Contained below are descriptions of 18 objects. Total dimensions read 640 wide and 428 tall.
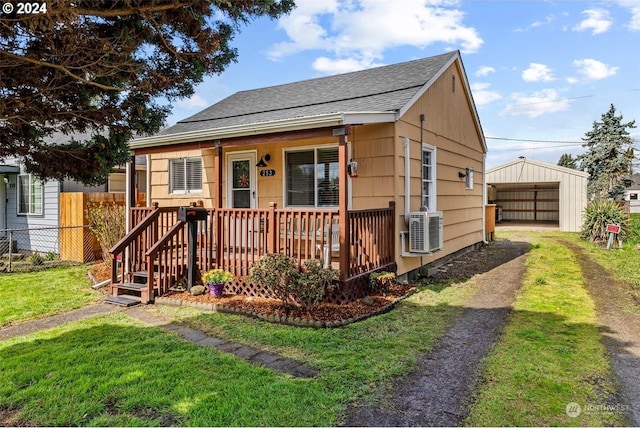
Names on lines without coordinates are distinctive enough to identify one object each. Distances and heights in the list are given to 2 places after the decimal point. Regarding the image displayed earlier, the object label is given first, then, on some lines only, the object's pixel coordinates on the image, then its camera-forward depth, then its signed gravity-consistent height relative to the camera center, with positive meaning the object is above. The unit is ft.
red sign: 39.63 -1.73
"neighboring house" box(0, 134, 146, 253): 38.65 +0.80
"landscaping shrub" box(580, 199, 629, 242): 43.47 -0.98
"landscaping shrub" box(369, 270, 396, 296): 20.86 -3.93
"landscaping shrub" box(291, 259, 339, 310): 17.15 -3.34
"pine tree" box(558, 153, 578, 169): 162.50 +22.58
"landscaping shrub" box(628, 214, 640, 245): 41.22 -2.47
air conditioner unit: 23.35 -1.31
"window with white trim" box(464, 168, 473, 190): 37.06 +3.16
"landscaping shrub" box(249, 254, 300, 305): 17.30 -2.93
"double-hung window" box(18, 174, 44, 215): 40.81 +1.45
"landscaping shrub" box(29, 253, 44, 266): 32.50 -4.36
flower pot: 20.38 -4.25
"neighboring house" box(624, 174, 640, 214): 136.56 +7.01
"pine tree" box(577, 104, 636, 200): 70.90 +10.09
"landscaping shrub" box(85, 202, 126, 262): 31.17 -1.44
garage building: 58.13 +3.36
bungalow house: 20.25 +2.26
